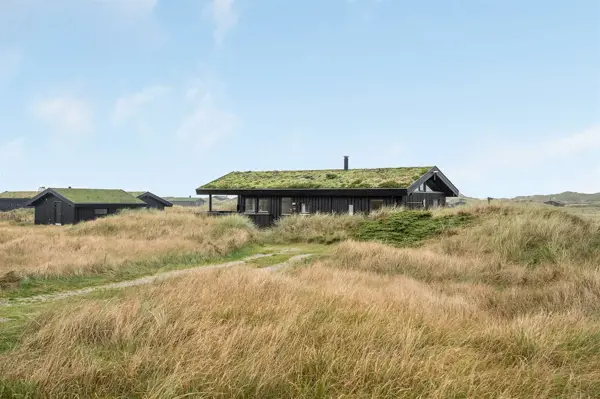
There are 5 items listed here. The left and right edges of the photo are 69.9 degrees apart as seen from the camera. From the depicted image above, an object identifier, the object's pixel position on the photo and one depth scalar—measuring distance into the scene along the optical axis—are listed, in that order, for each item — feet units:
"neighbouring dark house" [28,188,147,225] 129.49
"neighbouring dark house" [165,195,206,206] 341.25
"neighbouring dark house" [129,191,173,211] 175.99
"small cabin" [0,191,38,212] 225.35
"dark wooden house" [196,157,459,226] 86.99
